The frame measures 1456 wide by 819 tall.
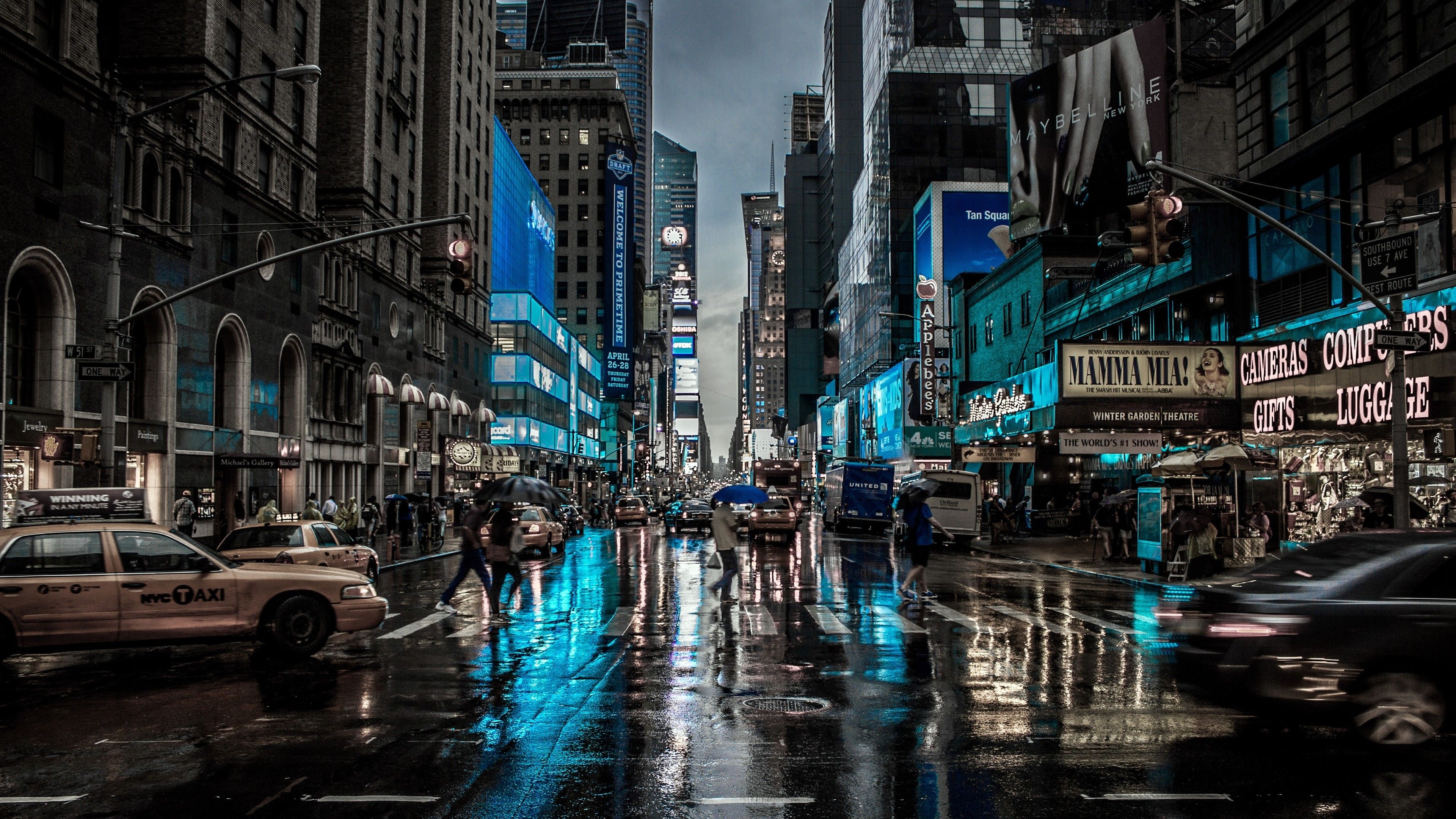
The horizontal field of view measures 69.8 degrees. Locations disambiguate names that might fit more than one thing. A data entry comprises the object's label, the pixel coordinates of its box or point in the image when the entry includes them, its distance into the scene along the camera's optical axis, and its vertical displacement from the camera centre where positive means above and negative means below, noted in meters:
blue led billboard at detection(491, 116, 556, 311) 76.44 +19.74
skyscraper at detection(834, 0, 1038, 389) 90.56 +31.78
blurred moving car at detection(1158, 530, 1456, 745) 7.52 -1.34
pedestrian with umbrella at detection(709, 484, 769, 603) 16.53 -1.22
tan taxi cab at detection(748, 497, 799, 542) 40.25 -2.02
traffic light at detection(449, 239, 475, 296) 17.91 +3.42
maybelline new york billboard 40.81 +14.27
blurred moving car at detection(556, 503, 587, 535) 48.94 -2.59
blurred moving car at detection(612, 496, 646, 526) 59.62 -2.56
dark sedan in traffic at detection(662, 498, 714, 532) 46.84 -2.28
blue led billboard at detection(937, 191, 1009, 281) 81.56 +18.88
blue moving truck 50.72 -1.50
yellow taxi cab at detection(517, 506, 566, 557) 31.52 -1.92
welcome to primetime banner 123.38 +23.05
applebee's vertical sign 60.44 +5.48
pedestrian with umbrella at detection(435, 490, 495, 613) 16.69 -1.37
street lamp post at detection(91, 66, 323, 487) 18.56 +3.52
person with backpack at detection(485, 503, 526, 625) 16.17 -1.30
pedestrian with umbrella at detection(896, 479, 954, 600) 17.55 -1.13
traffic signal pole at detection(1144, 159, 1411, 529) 15.53 +1.18
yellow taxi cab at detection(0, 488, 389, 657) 10.91 -1.38
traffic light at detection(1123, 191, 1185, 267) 14.39 +3.17
